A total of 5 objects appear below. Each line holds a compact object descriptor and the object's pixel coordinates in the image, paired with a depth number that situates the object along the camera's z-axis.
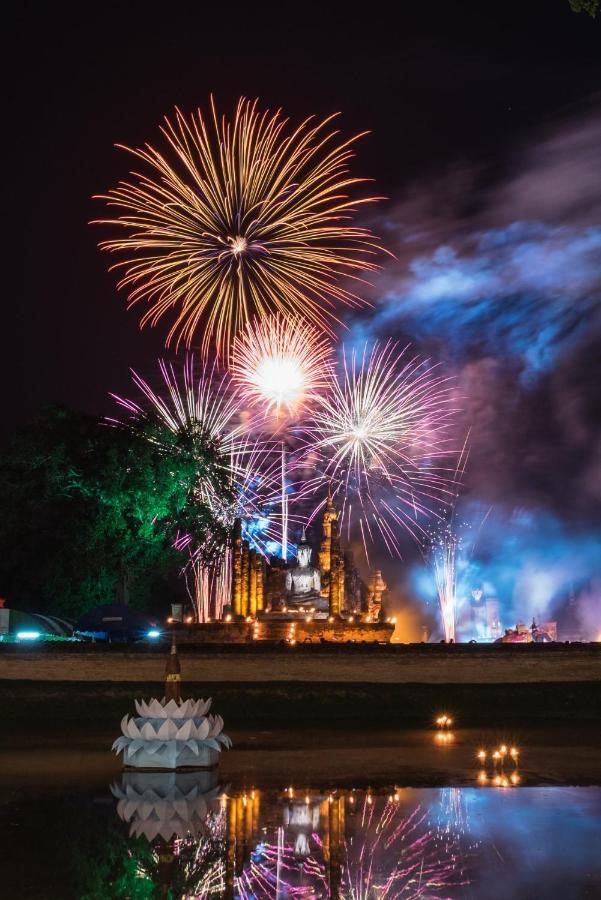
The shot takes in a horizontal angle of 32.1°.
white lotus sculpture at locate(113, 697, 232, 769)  14.06
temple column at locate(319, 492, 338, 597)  43.16
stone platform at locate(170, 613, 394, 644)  36.91
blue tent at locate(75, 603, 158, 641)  29.20
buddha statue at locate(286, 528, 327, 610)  41.91
